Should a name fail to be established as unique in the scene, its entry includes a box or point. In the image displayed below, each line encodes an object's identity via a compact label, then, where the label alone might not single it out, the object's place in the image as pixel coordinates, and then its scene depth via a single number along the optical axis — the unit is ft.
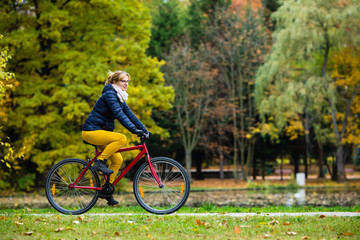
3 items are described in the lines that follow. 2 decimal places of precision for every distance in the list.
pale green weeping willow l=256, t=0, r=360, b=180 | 173.01
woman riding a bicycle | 39.79
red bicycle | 40.38
